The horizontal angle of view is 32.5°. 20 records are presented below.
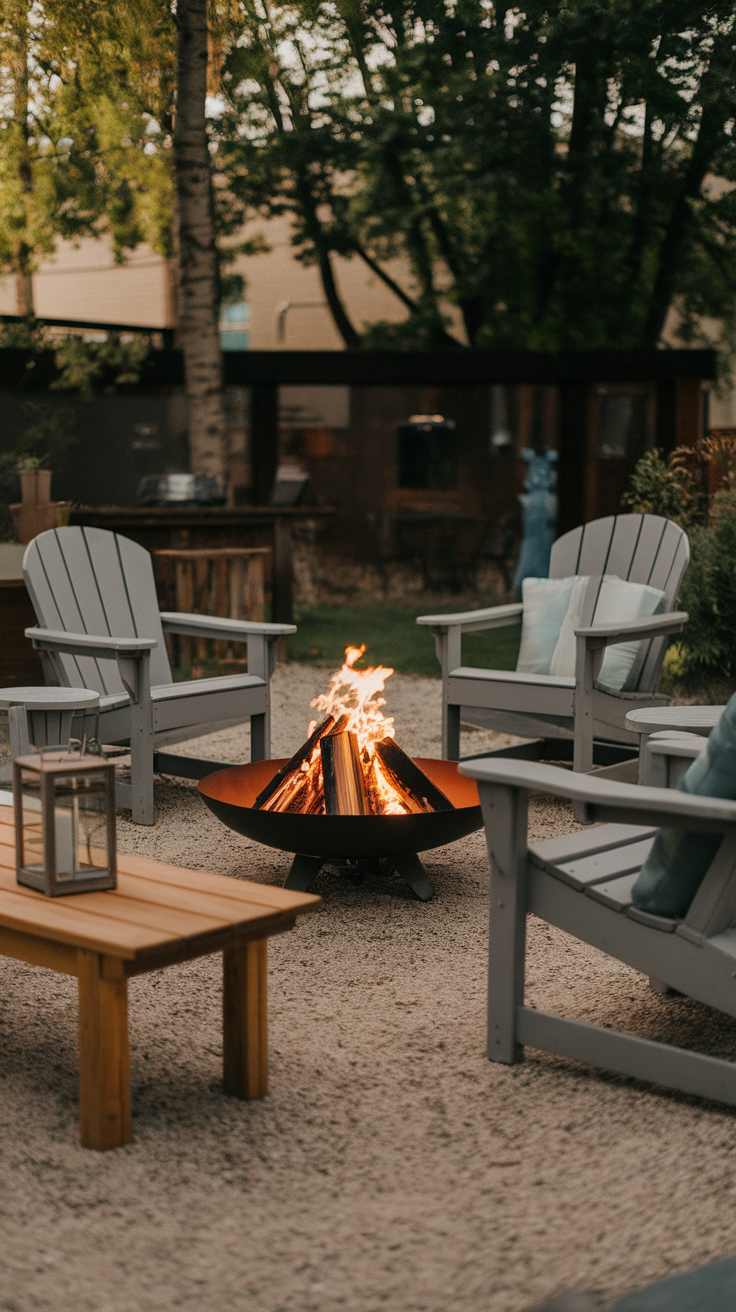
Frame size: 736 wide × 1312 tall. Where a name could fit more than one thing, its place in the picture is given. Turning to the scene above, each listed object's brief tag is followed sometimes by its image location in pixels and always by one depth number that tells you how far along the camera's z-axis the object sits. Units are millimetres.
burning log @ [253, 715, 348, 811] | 3453
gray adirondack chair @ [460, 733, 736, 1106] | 2162
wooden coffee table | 2041
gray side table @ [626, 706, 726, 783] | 3479
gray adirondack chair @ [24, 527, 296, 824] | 4203
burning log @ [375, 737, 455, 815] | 3451
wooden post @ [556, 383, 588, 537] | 11508
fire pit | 3252
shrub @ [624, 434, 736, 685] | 6785
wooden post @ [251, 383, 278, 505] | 11352
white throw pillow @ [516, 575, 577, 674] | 4828
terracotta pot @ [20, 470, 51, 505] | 6221
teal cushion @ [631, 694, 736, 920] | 2146
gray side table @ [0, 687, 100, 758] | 3725
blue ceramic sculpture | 9698
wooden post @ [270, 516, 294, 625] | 8398
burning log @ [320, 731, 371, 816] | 3365
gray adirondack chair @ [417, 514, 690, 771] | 4301
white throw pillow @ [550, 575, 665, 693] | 4555
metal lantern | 2225
